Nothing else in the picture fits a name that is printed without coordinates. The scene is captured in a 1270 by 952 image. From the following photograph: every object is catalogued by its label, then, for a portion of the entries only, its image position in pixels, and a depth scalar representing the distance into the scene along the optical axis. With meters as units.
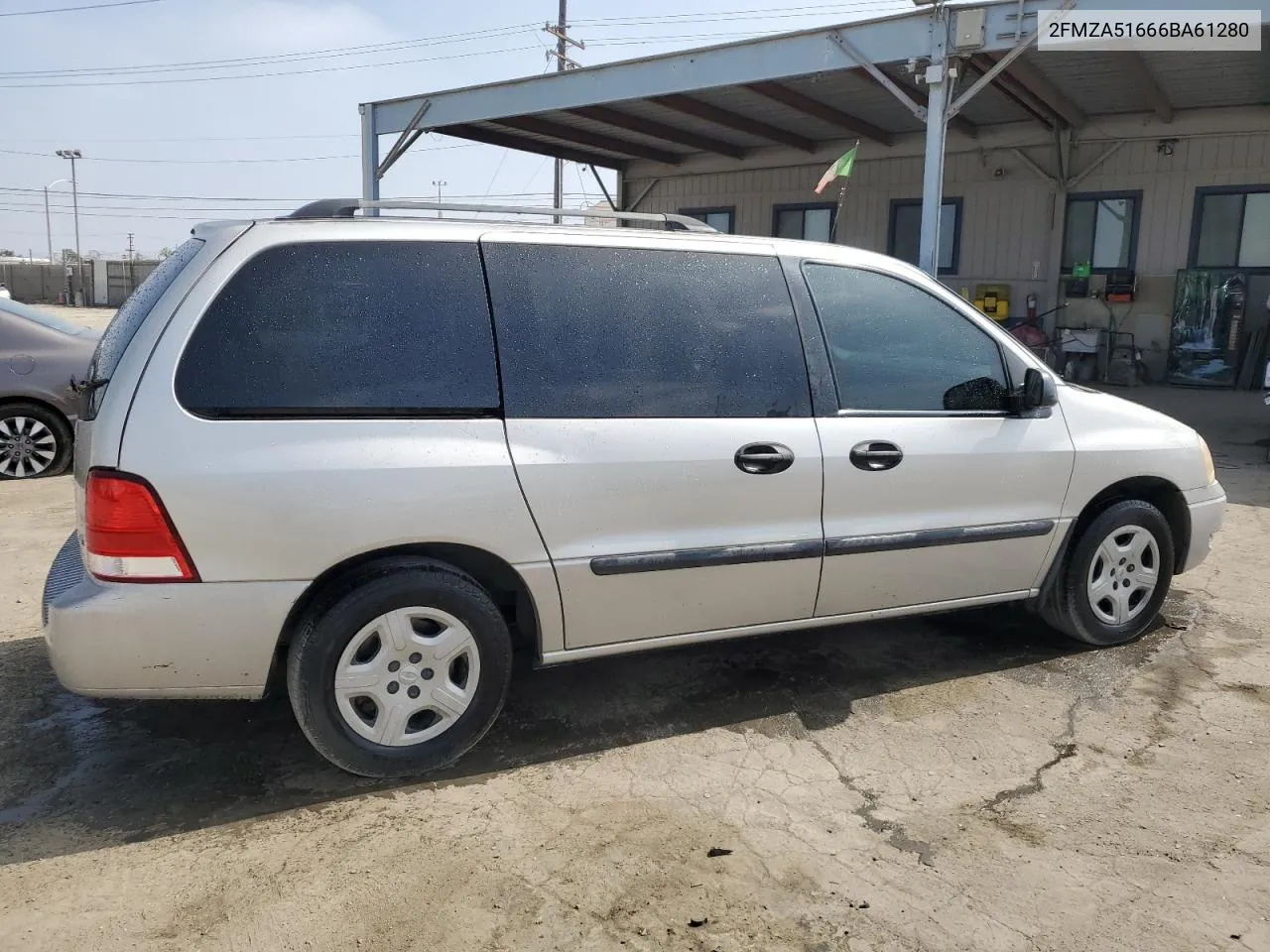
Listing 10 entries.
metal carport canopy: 9.13
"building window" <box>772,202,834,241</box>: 16.77
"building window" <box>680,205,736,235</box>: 17.79
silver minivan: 2.80
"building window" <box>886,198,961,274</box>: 15.48
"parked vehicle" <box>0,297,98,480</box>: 7.42
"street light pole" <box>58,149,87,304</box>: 75.62
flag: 10.20
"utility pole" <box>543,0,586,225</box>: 33.44
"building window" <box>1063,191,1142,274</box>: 14.02
